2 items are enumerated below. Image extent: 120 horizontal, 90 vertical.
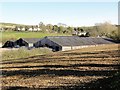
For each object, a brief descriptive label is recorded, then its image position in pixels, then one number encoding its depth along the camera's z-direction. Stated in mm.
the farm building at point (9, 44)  50470
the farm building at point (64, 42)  41549
